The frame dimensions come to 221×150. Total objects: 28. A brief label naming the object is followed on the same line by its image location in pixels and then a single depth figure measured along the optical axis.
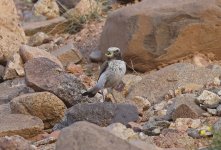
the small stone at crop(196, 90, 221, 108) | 12.30
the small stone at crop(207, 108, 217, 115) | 12.04
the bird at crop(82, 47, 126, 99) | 14.95
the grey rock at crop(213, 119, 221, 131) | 10.56
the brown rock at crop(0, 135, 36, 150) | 10.39
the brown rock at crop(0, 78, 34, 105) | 16.48
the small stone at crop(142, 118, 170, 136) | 11.39
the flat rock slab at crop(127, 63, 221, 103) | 14.74
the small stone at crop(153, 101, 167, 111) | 13.39
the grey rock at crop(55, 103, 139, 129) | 12.22
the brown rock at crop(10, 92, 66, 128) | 13.84
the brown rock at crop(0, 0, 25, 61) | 20.19
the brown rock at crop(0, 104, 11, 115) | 14.52
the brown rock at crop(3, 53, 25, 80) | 18.53
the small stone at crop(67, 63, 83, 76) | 18.31
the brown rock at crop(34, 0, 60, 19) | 25.07
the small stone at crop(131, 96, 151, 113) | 13.83
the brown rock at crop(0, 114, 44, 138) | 12.59
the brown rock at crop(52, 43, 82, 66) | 18.97
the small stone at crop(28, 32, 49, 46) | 21.98
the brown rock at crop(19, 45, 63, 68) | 17.94
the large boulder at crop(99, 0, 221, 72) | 16.70
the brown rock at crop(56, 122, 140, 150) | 8.38
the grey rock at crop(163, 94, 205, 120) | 11.99
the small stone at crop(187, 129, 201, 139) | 10.97
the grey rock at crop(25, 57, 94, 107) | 14.48
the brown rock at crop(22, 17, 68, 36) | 23.23
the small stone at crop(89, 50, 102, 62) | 18.78
